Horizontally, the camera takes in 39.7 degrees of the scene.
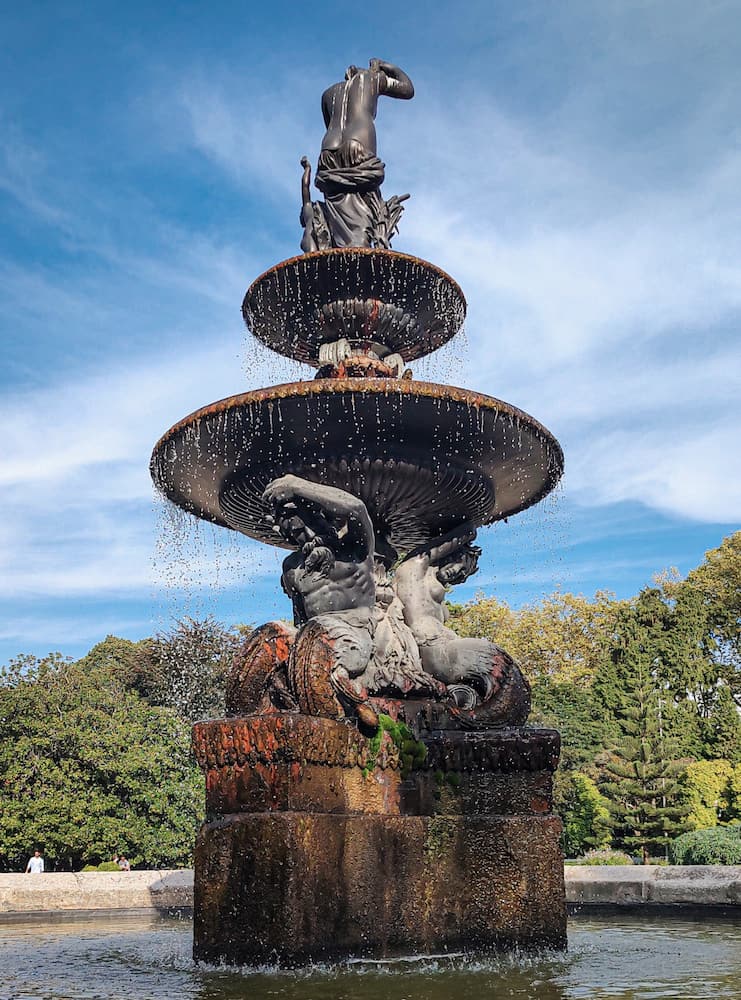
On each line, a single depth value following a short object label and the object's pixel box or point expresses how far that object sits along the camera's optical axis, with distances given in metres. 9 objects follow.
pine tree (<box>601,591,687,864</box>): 27.14
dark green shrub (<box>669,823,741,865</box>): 12.42
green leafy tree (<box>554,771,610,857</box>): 27.73
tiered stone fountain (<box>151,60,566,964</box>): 6.20
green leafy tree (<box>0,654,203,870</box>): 19.70
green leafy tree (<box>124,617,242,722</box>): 26.99
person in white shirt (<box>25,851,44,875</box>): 17.20
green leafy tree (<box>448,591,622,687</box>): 41.03
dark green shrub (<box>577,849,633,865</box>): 17.88
